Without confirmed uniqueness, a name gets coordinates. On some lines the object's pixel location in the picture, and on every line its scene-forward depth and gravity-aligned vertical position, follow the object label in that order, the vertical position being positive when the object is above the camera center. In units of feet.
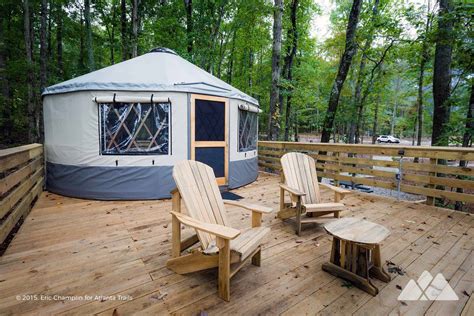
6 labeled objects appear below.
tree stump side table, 5.54 -2.98
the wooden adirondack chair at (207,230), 5.13 -2.32
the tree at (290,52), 28.30 +12.05
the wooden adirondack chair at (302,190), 8.64 -2.10
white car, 81.65 +0.20
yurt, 12.87 +0.30
